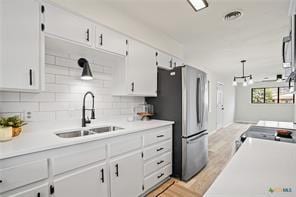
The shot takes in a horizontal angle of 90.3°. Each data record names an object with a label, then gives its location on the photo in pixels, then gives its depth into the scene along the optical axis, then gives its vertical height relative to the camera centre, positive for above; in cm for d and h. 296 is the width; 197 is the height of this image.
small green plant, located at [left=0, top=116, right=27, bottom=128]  120 -20
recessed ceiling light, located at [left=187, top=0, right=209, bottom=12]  144 +94
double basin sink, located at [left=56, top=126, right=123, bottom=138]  173 -43
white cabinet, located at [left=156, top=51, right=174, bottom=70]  264 +71
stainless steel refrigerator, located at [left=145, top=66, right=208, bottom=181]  230 -22
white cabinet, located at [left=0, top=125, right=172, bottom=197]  103 -64
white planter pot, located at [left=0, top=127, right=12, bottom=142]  115 -28
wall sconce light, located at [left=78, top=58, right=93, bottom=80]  181 +32
